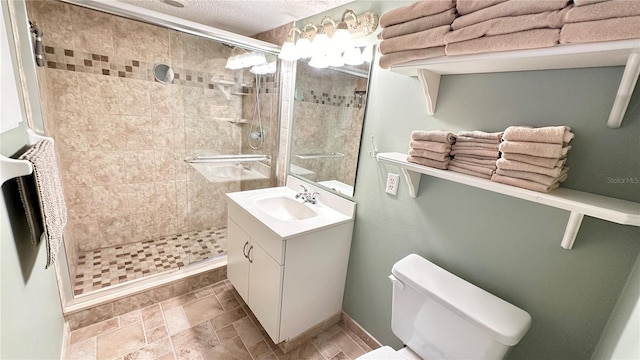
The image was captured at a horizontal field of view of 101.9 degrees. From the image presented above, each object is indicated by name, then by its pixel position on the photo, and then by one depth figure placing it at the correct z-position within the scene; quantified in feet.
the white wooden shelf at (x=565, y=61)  2.16
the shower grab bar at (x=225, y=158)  8.16
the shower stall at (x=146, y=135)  6.46
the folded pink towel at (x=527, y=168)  2.53
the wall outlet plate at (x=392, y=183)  4.62
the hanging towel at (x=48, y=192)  2.89
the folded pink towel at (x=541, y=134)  2.48
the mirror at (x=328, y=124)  5.32
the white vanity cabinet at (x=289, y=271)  4.66
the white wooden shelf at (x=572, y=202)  2.17
